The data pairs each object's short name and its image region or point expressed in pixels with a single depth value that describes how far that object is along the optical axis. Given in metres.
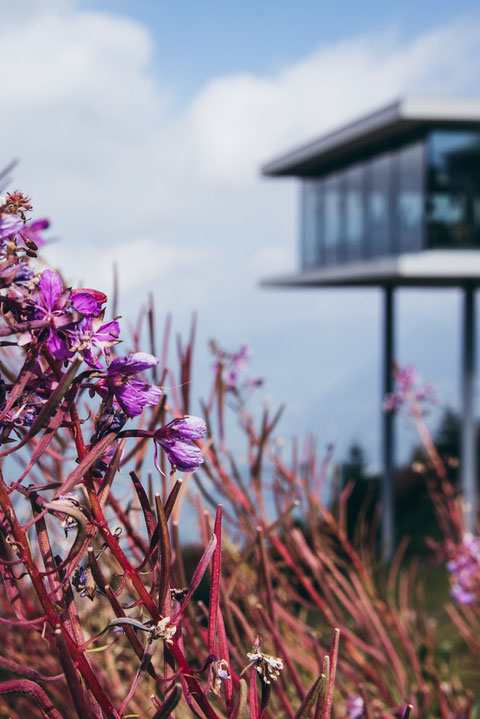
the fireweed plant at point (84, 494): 0.53
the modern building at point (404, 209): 9.92
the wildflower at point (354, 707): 1.66
